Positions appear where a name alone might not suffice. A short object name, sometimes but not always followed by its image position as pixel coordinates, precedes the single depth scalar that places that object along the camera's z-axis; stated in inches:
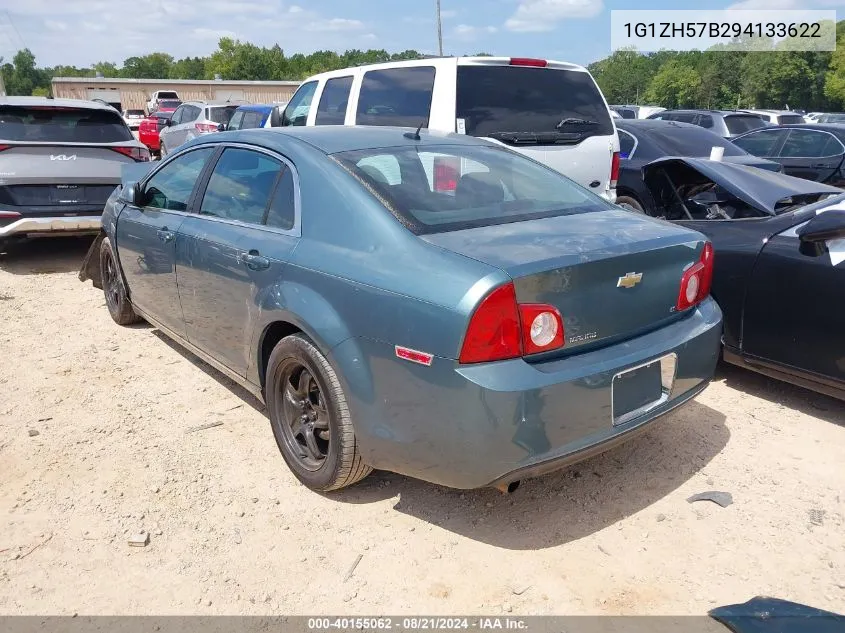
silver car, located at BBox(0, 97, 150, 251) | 275.7
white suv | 218.8
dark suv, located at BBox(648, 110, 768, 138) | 612.7
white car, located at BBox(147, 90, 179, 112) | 1611.2
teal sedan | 97.3
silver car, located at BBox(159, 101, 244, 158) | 597.0
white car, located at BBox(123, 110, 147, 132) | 1109.0
